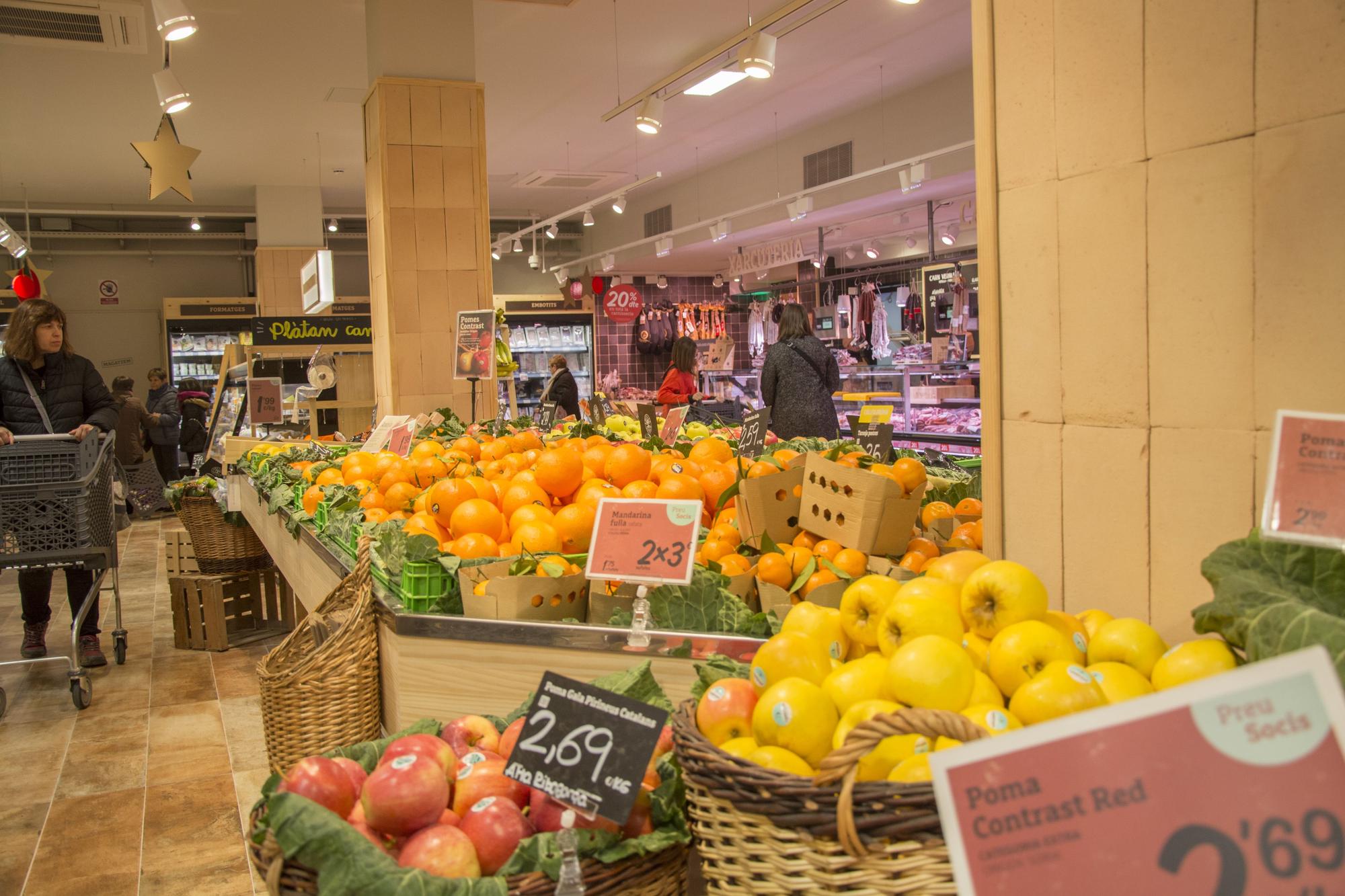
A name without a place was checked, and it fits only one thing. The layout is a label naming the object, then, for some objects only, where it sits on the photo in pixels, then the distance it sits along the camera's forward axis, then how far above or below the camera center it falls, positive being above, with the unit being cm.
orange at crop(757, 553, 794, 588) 200 -38
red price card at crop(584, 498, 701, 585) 173 -28
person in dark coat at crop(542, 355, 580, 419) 993 -4
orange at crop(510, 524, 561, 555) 226 -35
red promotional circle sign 1452 +118
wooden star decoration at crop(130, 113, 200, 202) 576 +139
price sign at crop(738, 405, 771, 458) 325 -18
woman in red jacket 976 +3
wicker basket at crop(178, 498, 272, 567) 554 -82
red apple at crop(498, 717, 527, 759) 146 -52
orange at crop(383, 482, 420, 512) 298 -32
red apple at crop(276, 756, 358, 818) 122 -48
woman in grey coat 619 +1
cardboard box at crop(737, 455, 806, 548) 221 -29
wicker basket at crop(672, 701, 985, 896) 93 -44
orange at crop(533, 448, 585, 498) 262 -23
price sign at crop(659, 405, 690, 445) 411 -17
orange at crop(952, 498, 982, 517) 241 -33
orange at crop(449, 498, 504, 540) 239 -32
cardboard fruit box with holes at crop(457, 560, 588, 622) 193 -41
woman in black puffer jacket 471 +3
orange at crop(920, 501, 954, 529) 237 -33
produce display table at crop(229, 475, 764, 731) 177 -52
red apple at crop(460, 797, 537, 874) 121 -54
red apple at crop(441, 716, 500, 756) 149 -53
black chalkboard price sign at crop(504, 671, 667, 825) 116 -43
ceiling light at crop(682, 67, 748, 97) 650 +199
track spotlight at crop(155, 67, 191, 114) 531 +164
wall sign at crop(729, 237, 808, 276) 1132 +149
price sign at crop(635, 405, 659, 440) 443 -17
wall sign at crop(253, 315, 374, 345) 816 +51
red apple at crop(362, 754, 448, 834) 119 -49
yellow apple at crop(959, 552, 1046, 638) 129 -30
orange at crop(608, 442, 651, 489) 278 -23
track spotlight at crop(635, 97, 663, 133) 657 +177
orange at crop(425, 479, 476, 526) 256 -28
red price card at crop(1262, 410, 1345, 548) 111 -13
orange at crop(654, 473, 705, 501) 245 -26
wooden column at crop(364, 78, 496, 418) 598 +99
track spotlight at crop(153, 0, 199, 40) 445 +169
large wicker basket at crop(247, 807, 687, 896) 115 -59
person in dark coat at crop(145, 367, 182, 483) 1176 -25
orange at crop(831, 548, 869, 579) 198 -37
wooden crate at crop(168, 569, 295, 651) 538 -120
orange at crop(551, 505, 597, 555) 232 -33
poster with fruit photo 564 +25
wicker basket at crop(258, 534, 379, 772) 212 -65
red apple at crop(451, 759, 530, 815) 130 -52
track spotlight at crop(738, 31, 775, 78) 543 +179
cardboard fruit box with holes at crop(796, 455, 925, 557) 201 -27
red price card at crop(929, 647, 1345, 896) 65 -29
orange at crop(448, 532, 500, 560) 224 -36
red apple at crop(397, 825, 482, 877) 115 -54
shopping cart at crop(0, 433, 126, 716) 429 -47
